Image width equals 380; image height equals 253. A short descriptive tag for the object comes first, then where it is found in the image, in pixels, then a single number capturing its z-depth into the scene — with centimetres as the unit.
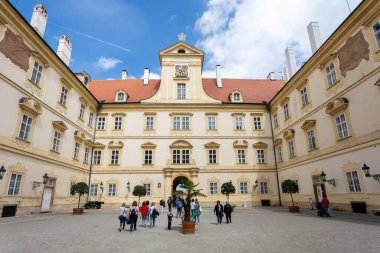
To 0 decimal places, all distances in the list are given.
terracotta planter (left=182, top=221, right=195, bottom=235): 991
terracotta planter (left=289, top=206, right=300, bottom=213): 1775
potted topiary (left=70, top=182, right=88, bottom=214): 1923
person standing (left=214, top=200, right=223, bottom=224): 1286
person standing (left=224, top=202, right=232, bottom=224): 1299
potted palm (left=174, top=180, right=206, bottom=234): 992
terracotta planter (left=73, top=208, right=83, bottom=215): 1756
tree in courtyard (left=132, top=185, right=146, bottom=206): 2233
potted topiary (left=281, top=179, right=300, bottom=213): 1959
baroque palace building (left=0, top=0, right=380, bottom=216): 1420
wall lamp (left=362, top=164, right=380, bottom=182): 1283
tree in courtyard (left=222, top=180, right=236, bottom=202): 2181
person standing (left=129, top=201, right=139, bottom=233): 1036
